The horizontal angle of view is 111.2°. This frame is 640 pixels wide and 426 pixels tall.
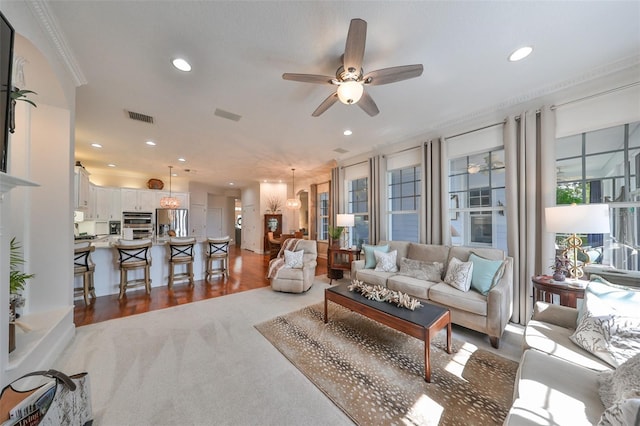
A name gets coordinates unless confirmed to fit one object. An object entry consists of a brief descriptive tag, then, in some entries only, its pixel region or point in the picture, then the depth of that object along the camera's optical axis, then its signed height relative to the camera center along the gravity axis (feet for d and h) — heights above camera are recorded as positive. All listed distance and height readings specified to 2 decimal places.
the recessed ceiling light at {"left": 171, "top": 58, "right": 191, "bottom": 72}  7.12 +5.04
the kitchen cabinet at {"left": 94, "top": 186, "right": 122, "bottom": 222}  20.85 +1.14
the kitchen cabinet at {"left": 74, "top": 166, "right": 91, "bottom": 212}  14.42 +1.93
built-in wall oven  22.74 -0.80
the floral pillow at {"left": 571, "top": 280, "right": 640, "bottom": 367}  4.52 -2.43
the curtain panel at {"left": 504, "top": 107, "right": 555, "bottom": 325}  9.07 +0.89
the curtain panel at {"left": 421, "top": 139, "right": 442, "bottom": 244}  12.39 +1.28
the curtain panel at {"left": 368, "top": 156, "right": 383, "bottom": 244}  15.79 +1.02
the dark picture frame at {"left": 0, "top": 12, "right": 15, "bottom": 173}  4.32 +2.75
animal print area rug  5.18 -4.65
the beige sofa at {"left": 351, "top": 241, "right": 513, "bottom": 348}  7.83 -3.24
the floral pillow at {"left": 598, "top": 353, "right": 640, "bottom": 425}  2.51 -2.61
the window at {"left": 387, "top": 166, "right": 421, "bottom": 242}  14.56 +0.83
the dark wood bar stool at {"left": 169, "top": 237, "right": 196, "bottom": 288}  13.89 -2.64
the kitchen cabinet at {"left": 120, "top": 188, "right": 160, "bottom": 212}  22.74 +1.64
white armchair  13.00 -3.76
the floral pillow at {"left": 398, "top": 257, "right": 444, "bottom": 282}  10.75 -2.79
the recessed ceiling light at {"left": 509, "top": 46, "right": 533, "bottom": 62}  6.82 +5.16
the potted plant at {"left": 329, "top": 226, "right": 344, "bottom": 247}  17.44 -1.54
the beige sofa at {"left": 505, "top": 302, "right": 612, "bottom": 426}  3.40 -3.13
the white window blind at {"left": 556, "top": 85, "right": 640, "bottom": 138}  7.72 +3.86
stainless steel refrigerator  24.45 -0.67
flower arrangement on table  7.59 -3.03
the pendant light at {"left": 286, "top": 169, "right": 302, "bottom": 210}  23.86 +1.32
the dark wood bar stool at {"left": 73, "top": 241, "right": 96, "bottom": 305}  10.78 -2.57
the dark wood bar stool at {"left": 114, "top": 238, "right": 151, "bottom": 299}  12.23 -2.55
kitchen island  12.62 -3.29
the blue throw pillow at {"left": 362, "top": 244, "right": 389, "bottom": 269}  13.15 -2.42
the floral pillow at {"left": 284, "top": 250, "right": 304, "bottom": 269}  13.83 -2.81
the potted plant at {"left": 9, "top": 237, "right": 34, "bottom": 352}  5.59 -2.30
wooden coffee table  6.35 -3.28
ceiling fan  5.76 +4.11
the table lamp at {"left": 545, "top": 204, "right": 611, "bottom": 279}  6.73 -0.23
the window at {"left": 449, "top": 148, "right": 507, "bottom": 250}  11.06 +0.81
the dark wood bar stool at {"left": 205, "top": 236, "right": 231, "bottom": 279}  15.21 -2.67
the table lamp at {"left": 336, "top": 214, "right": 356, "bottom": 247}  15.88 -0.37
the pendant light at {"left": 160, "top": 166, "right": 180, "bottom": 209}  21.56 +1.32
